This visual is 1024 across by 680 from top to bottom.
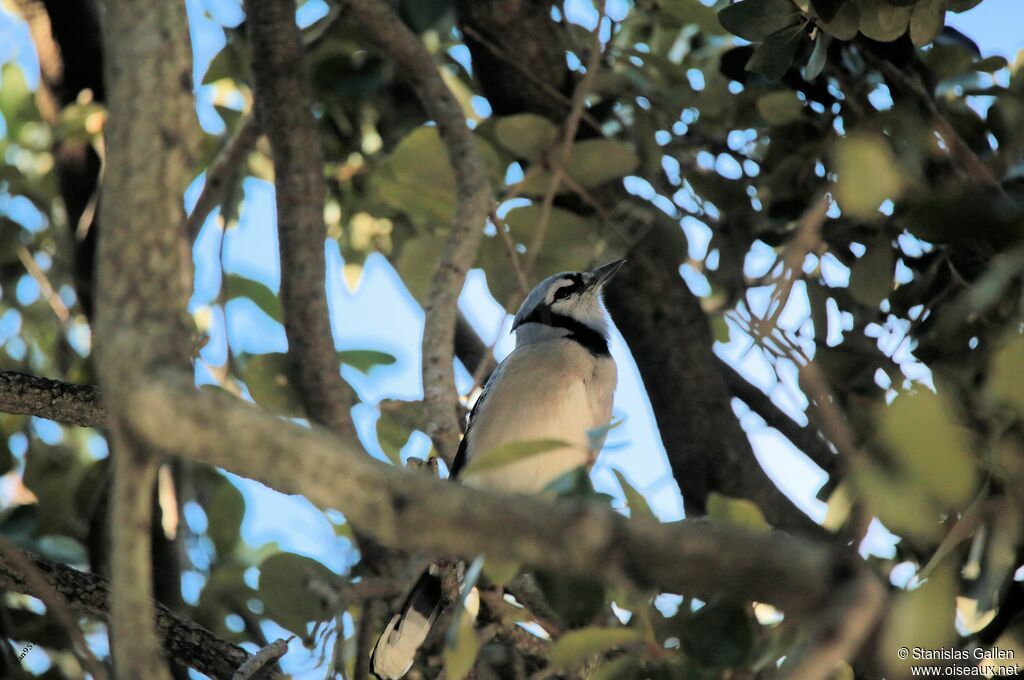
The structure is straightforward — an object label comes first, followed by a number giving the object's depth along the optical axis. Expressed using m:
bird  6.74
